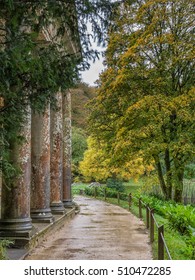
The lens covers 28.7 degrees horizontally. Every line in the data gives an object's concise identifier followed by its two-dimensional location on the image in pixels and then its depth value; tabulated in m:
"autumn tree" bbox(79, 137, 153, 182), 30.06
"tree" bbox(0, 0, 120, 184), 5.67
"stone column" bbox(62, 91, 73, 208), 17.88
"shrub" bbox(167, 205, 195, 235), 11.69
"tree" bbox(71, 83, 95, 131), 47.41
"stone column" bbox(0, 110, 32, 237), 8.75
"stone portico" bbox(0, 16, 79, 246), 8.85
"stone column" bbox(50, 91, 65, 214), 14.62
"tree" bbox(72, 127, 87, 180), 46.03
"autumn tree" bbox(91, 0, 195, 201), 16.70
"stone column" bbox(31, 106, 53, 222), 11.58
